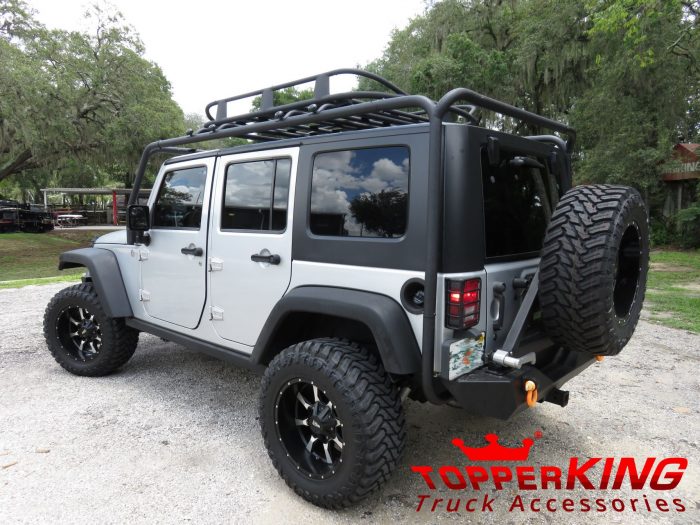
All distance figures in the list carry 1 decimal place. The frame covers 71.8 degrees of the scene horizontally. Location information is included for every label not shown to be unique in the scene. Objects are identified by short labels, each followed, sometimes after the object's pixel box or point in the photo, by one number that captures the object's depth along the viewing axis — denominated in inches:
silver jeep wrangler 88.8
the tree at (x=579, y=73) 547.2
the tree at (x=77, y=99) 579.2
